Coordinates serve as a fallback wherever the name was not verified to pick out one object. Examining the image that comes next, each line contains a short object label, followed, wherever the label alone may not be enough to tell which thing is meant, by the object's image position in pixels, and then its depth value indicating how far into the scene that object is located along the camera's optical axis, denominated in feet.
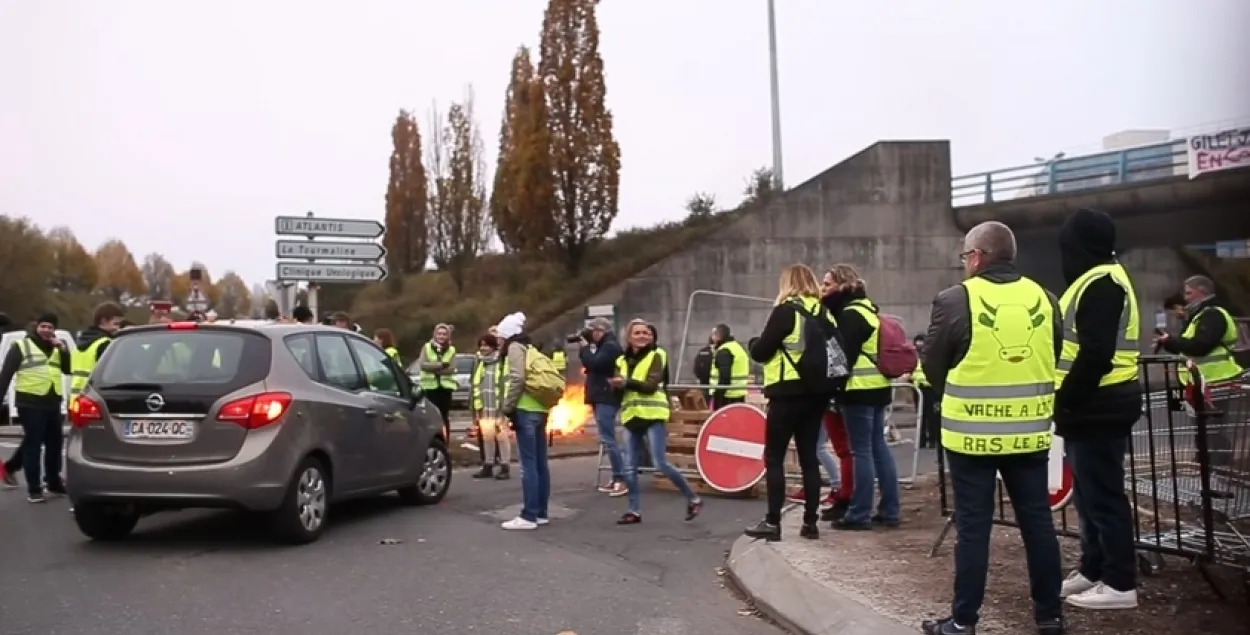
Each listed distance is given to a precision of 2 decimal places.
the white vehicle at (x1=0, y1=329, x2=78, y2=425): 58.39
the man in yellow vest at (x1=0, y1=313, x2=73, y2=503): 37.19
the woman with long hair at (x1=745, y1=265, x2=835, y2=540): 25.79
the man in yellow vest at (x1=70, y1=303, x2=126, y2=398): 38.40
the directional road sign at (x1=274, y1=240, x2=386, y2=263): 56.13
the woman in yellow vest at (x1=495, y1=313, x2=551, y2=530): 31.78
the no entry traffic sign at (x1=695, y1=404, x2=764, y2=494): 35.50
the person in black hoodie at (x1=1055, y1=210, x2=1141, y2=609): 18.44
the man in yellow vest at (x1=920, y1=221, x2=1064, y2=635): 17.26
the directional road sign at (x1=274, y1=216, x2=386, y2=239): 56.24
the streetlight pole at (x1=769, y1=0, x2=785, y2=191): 118.01
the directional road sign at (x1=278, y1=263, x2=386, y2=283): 56.08
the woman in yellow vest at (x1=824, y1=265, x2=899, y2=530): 28.11
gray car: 27.94
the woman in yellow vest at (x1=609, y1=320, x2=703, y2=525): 33.65
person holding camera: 37.04
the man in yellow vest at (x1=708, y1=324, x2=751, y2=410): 47.01
